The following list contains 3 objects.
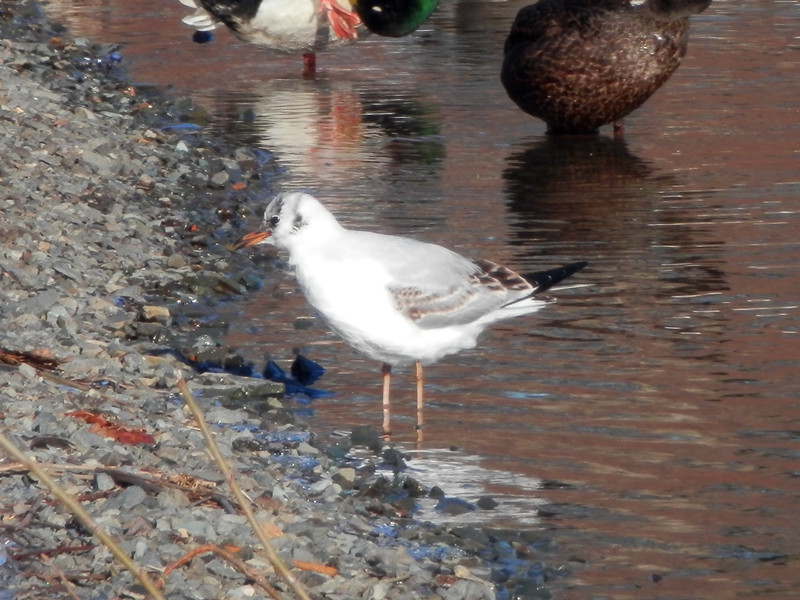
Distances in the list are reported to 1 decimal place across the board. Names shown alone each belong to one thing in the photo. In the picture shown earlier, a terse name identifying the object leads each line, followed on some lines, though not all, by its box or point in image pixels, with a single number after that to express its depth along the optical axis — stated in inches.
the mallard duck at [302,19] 1128.2
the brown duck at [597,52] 871.7
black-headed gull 479.5
